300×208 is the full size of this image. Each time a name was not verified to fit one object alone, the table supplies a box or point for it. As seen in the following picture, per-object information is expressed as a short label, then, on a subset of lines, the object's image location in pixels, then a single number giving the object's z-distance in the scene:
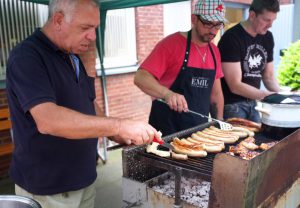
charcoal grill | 1.59
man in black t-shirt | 3.51
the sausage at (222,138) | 2.52
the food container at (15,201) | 1.39
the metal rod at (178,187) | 1.84
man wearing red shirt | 2.99
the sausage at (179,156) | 2.15
